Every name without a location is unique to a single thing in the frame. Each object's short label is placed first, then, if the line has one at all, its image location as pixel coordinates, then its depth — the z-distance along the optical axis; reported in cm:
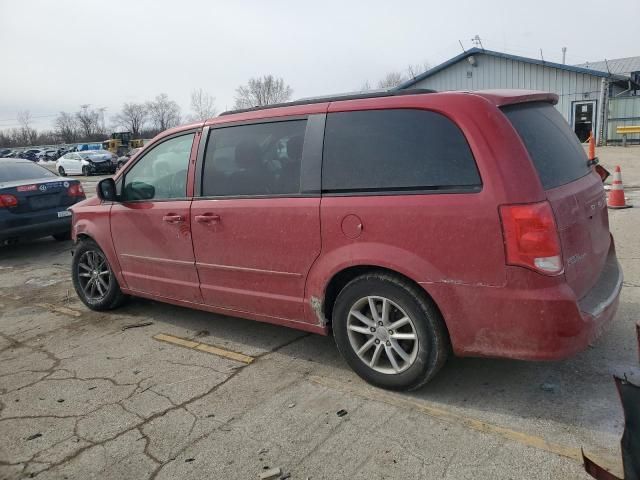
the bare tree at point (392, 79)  7081
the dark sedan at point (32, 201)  828
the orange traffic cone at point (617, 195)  910
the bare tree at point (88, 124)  10994
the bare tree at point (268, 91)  7762
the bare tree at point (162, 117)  10366
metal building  2603
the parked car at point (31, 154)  5942
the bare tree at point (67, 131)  10781
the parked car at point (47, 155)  5997
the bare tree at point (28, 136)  11219
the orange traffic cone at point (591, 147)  1444
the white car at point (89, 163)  3070
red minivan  287
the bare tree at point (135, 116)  10387
